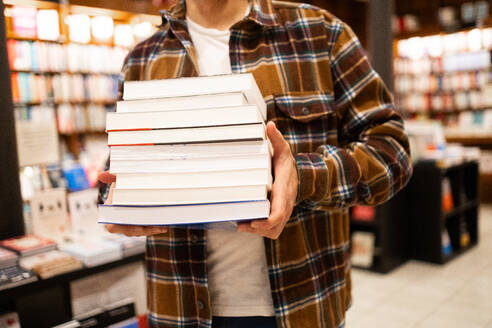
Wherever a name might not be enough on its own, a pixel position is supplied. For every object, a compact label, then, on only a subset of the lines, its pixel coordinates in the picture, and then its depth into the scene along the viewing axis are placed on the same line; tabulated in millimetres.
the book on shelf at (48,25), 5383
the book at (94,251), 1846
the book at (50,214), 2117
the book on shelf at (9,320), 1607
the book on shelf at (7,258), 1692
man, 983
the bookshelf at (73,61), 5316
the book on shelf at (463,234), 4592
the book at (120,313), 1798
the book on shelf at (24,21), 5195
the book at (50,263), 1709
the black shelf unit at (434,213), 4238
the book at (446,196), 4337
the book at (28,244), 1784
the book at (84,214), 2227
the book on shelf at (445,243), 4254
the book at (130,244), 1965
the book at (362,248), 4172
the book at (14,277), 1600
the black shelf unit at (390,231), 4117
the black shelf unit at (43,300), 1628
